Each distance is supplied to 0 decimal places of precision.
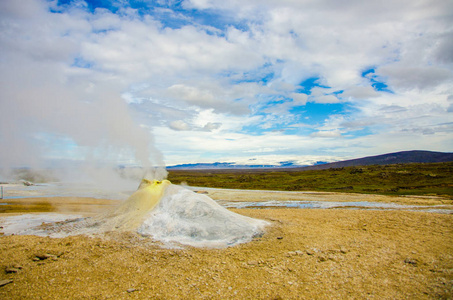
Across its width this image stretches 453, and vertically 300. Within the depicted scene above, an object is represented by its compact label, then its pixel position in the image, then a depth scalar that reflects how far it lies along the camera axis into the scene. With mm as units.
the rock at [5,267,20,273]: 9586
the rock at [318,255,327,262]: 10542
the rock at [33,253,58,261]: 10802
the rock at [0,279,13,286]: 8715
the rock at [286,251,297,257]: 11039
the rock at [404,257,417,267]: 9898
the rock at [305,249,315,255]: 11152
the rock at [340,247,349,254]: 11316
